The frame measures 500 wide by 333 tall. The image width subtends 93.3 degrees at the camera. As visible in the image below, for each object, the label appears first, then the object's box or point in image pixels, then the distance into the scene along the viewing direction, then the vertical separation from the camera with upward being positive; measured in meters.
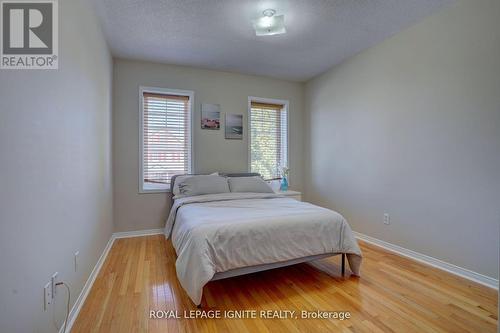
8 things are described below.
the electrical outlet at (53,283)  1.31 -0.68
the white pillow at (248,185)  3.39 -0.31
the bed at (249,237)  1.76 -0.62
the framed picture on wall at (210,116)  3.83 +0.77
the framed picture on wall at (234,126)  3.99 +0.63
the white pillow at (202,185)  3.17 -0.31
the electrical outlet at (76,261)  1.71 -0.71
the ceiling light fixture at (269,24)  2.36 +1.42
